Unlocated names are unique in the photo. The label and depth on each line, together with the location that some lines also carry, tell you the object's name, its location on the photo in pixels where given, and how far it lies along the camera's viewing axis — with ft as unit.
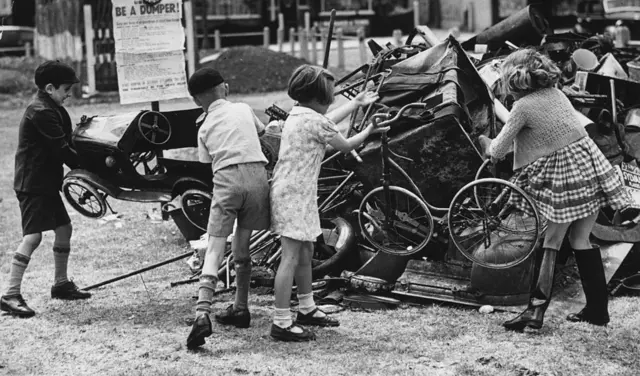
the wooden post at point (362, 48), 76.95
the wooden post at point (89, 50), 70.90
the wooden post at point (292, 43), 84.53
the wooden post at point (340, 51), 78.84
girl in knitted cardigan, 18.67
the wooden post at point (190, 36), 65.31
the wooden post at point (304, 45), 82.84
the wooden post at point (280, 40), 85.30
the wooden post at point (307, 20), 87.31
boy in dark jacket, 21.48
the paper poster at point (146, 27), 31.78
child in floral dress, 18.53
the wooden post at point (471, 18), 118.42
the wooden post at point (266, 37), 90.56
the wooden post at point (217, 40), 92.94
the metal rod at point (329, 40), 24.40
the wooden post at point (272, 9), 109.14
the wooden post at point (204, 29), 94.43
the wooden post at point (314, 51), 80.41
